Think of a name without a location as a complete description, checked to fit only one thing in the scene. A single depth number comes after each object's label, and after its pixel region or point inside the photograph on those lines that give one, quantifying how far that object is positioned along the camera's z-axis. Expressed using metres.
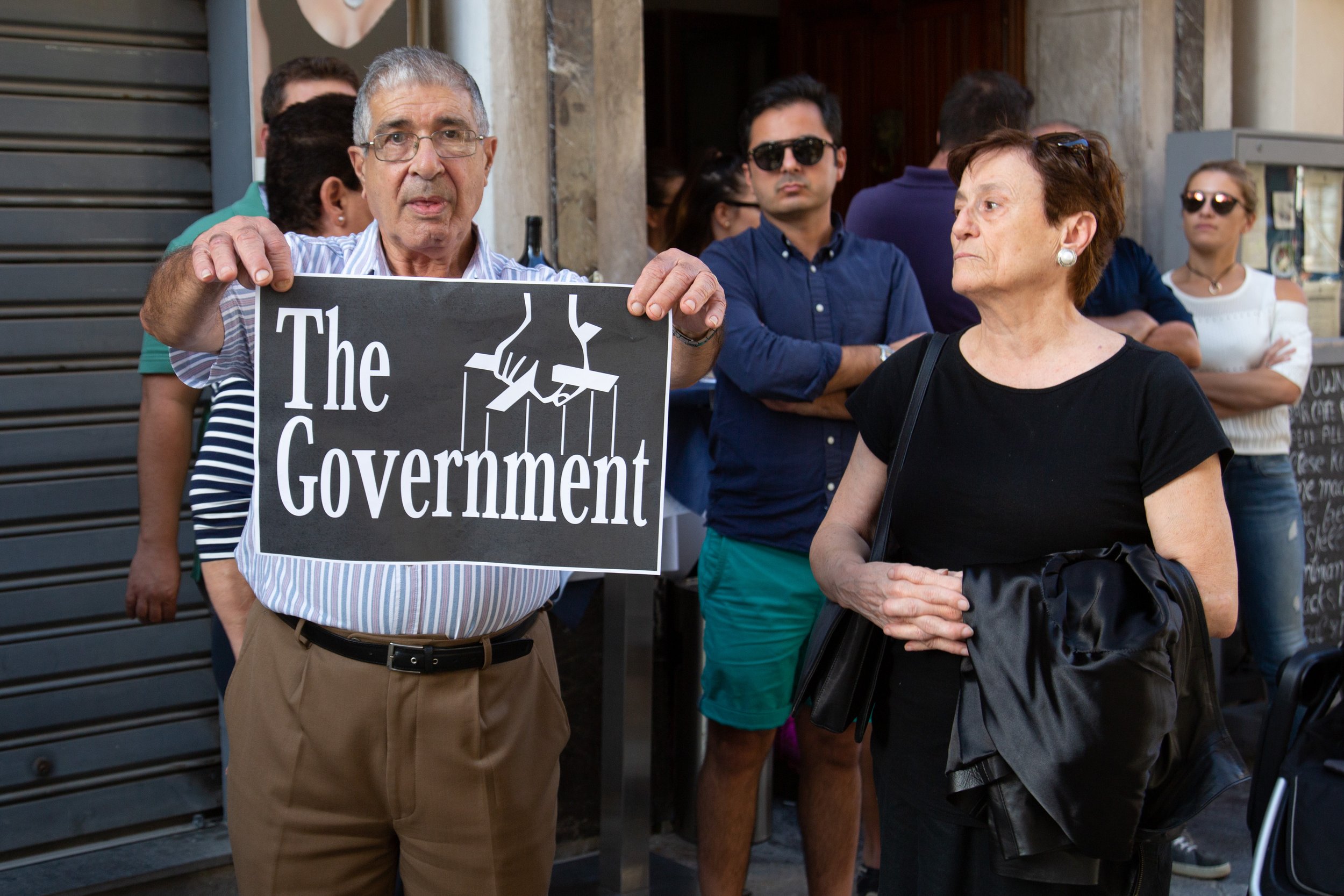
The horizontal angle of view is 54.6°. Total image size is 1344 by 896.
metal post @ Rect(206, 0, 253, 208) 3.89
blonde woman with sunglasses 4.84
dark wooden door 6.30
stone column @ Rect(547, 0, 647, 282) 4.23
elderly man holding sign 2.26
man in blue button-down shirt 3.45
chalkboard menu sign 5.94
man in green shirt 3.15
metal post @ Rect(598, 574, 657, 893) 3.84
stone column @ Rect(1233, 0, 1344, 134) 6.20
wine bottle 3.87
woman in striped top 2.70
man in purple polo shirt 3.99
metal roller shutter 3.79
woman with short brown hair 2.21
